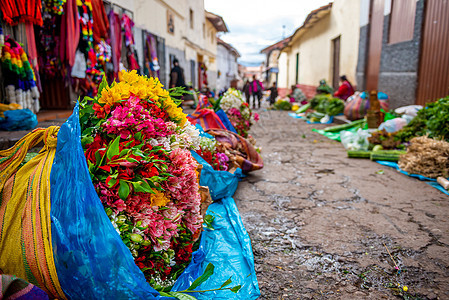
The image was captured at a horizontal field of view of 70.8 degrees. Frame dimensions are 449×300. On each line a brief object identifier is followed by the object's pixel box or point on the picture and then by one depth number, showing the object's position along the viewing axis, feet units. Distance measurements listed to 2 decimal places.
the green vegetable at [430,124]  13.96
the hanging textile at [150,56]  27.81
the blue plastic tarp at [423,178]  11.55
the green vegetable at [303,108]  39.84
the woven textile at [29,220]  4.46
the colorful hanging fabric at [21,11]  12.56
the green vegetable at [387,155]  15.31
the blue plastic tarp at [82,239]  4.23
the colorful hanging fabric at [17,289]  3.72
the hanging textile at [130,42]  22.22
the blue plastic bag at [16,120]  12.12
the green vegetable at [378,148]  17.00
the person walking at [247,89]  51.65
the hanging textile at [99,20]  18.39
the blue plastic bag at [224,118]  14.74
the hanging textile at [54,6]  15.05
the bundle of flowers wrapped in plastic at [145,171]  4.79
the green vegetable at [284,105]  48.79
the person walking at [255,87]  51.49
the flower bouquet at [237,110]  15.88
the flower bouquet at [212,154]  10.23
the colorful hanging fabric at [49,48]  16.69
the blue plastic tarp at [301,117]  31.76
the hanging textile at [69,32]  16.33
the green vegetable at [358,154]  16.53
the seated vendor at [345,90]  33.58
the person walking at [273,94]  56.85
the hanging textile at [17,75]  12.89
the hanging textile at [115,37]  20.58
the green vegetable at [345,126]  24.53
